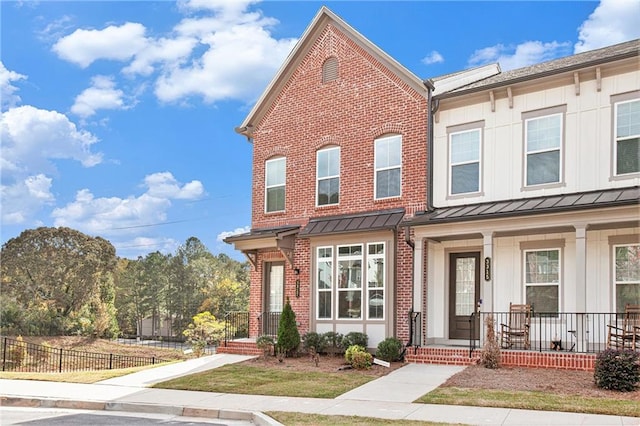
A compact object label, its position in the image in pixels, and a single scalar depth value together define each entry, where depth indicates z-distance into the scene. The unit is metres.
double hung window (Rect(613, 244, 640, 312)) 14.31
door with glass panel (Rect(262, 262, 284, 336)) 19.98
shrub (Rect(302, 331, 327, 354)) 17.48
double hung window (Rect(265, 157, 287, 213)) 20.17
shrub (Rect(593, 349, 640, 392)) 11.15
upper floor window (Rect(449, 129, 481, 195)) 16.73
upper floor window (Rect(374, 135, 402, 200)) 17.80
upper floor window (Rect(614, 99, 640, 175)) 14.40
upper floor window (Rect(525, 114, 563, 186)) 15.48
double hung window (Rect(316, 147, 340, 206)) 18.94
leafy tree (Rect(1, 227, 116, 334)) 38.81
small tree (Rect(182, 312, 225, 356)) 21.62
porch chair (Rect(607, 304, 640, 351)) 13.40
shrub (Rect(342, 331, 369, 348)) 16.99
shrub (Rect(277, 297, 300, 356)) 17.34
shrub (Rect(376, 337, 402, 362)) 15.87
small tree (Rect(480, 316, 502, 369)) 14.05
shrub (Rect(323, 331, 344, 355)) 17.30
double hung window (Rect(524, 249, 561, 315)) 15.46
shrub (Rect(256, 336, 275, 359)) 17.64
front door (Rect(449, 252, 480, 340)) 16.80
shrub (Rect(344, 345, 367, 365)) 15.24
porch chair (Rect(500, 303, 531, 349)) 15.30
